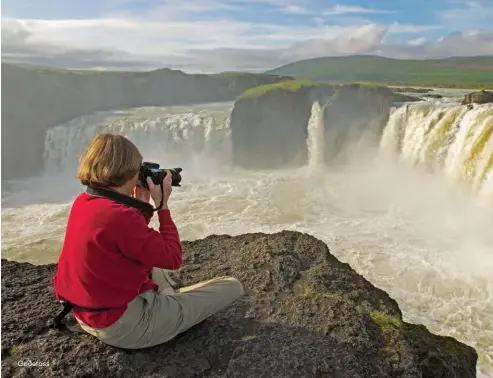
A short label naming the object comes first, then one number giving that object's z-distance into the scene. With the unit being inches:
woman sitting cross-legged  116.6
